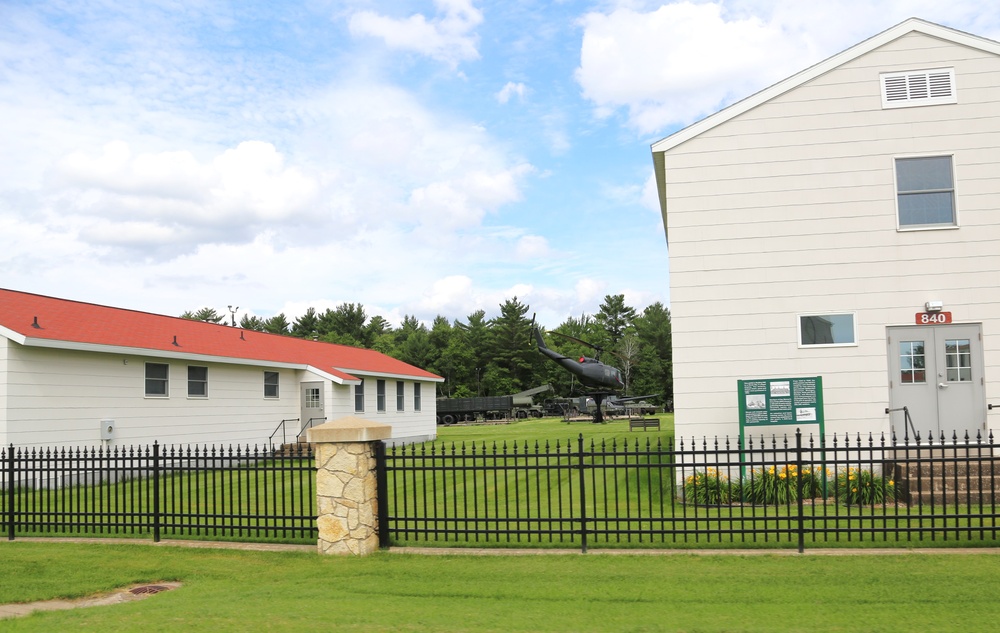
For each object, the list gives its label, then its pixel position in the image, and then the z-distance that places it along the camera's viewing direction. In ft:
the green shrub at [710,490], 41.86
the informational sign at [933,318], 43.88
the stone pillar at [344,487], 31.63
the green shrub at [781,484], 41.60
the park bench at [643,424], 106.41
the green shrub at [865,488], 41.04
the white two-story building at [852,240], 44.11
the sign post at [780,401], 43.52
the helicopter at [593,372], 111.65
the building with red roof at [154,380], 54.19
